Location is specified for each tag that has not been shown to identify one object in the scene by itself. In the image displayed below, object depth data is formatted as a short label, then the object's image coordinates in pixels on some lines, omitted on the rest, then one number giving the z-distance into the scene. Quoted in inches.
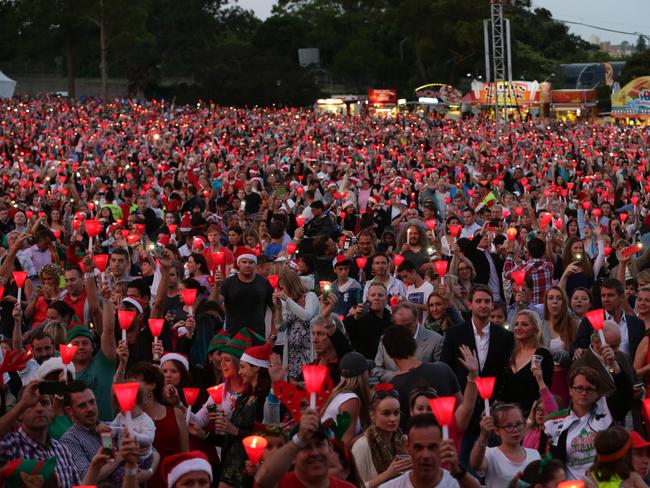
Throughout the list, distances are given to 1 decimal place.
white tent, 2023.9
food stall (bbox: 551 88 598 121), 2878.9
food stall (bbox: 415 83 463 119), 2586.1
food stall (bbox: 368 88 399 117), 2733.3
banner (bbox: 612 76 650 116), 2401.6
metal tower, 1325.0
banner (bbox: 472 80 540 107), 2571.4
